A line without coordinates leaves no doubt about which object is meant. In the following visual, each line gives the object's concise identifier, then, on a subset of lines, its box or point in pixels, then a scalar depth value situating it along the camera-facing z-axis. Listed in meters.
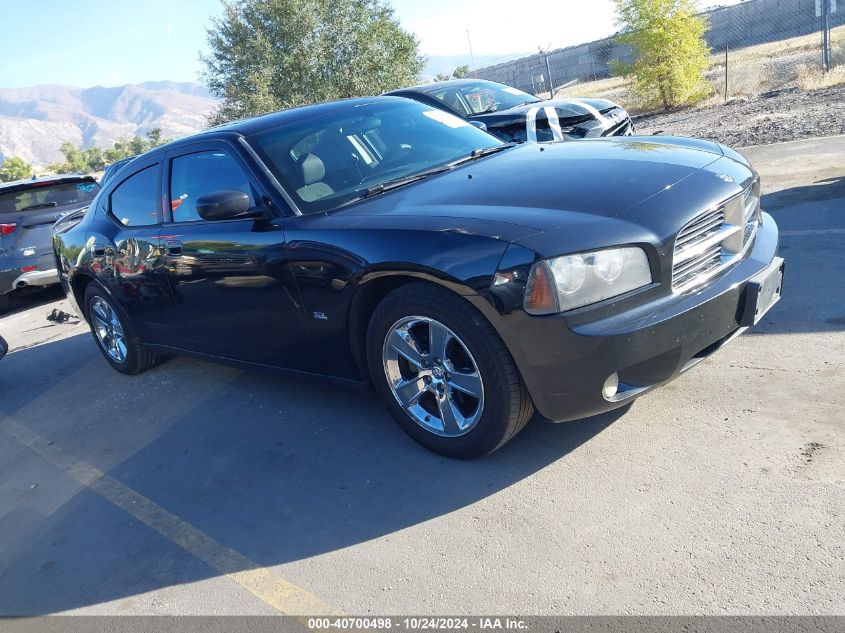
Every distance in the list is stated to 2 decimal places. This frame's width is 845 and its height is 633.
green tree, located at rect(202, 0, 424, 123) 24.14
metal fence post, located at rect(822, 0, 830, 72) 14.56
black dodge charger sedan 2.88
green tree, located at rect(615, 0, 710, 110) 16.11
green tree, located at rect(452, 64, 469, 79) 47.33
